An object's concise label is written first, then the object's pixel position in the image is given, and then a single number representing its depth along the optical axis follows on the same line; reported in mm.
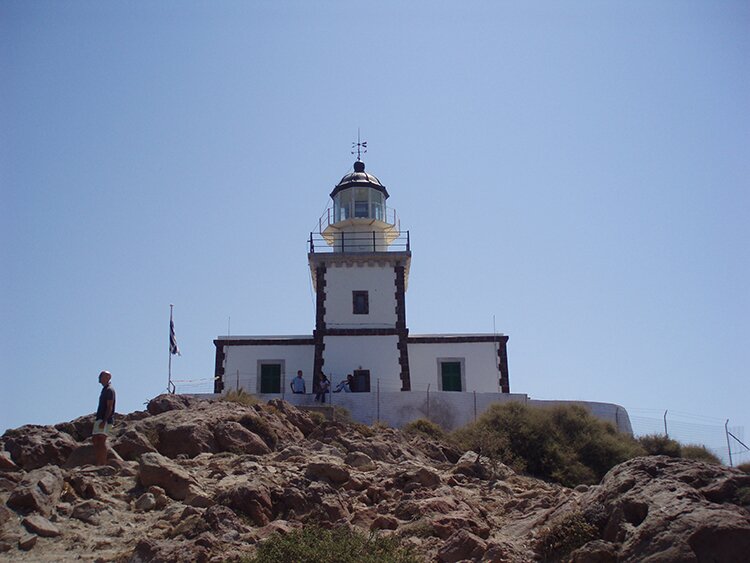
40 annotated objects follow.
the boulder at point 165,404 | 16516
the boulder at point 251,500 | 10375
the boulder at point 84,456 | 12547
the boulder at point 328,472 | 11859
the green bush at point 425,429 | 20342
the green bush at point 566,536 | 8828
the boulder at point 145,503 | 10846
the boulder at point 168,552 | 9031
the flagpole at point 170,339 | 25547
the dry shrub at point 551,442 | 16625
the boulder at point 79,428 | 14898
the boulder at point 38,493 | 10297
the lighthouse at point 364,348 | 27938
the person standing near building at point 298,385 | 26234
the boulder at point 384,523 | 10273
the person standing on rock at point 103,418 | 12211
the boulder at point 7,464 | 12375
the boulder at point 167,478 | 11352
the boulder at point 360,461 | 13336
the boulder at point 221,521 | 9773
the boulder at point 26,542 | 9523
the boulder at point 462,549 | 9055
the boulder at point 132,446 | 13227
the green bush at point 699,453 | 18912
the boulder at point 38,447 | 12773
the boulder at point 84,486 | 11031
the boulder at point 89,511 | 10383
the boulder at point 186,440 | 13992
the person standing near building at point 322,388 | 24375
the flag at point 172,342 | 25609
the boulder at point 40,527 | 9867
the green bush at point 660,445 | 19078
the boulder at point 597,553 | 8219
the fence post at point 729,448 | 19984
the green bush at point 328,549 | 8883
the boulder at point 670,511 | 7617
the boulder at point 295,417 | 17125
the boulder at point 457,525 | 9841
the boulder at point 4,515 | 9852
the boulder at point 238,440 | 14328
